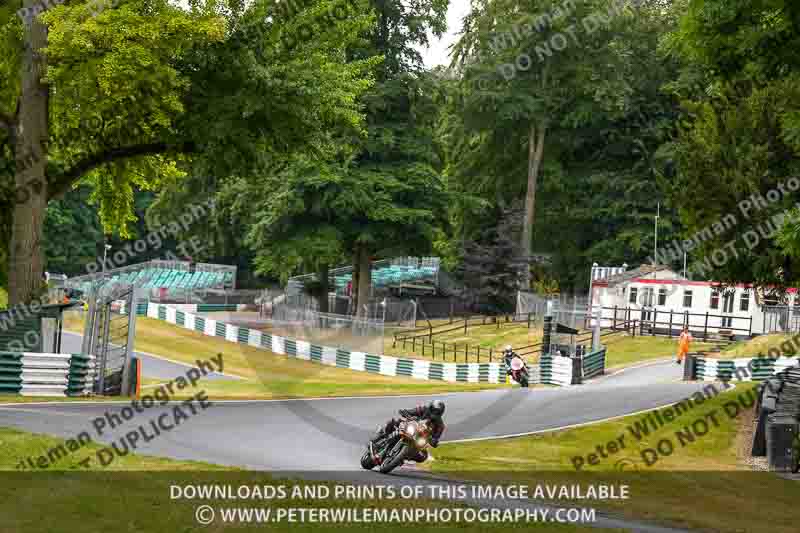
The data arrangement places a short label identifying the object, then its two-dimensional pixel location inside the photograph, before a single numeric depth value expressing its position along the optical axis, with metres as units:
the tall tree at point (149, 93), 21.39
